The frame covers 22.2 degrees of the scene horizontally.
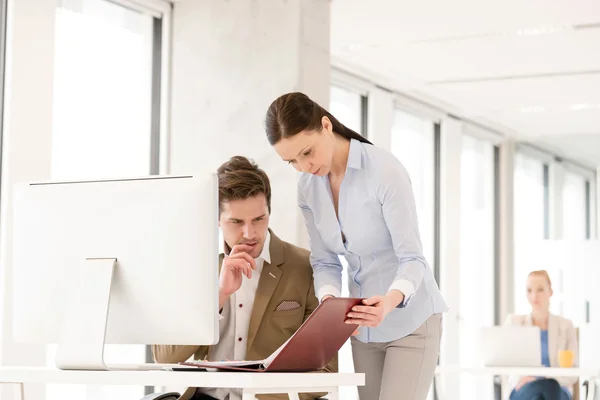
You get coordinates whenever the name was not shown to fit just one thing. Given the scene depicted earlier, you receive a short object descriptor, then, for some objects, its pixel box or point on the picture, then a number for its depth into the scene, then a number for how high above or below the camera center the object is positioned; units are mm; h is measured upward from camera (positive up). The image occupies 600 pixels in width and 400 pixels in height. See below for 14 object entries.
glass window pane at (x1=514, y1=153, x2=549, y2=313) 15711 +1001
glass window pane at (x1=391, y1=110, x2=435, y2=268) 12762 +1294
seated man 4324 +56
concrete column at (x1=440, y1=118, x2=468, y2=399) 13575 +563
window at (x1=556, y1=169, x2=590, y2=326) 14739 +803
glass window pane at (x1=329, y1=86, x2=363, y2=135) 11278 +1519
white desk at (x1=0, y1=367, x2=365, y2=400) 3157 -154
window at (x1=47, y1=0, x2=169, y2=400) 7670 +1121
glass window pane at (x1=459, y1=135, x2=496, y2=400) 13882 +608
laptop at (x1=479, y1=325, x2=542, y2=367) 8105 -204
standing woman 4088 +202
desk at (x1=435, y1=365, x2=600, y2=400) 7753 -310
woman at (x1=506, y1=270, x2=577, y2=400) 9423 -189
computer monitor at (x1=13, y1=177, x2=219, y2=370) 3365 +95
